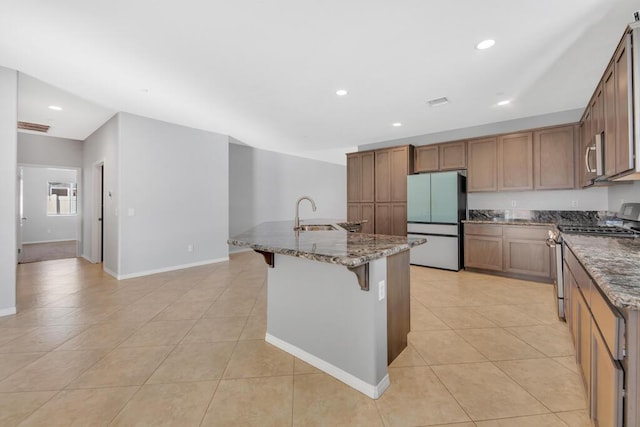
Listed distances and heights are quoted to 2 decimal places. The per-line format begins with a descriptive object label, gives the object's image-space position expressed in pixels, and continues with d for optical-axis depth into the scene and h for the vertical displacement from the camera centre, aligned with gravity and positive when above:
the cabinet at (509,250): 3.94 -0.56
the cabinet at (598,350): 0.93 -0.60
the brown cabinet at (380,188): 5.36 +0.55
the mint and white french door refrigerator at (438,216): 4.62 -0.04
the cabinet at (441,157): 4.89 +1.08
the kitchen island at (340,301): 1.62 -0.61
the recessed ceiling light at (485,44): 2.33 +1.49
